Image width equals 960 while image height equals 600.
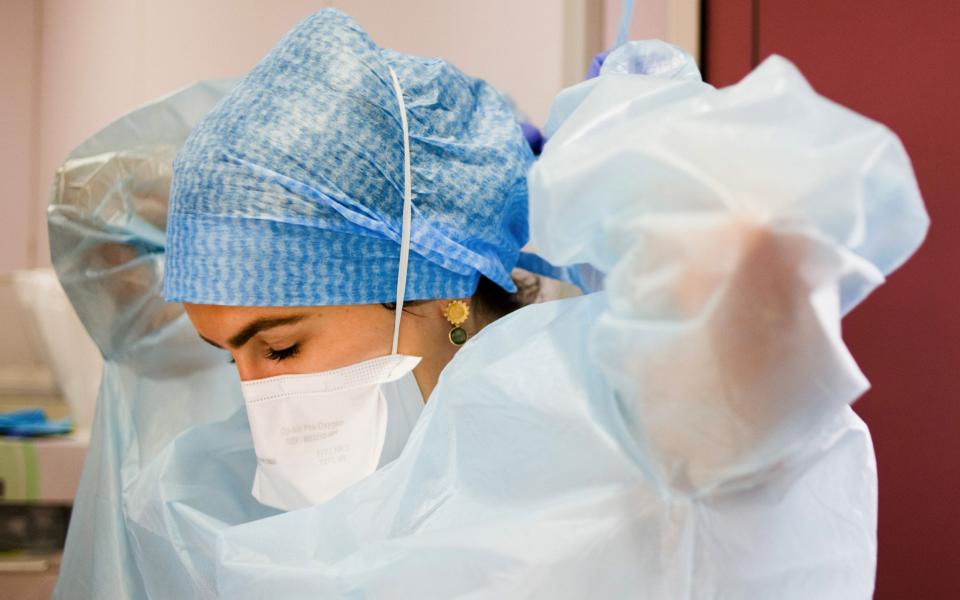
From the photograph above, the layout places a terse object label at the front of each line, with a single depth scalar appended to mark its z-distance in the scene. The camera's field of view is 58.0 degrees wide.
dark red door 0.88
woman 0.38
